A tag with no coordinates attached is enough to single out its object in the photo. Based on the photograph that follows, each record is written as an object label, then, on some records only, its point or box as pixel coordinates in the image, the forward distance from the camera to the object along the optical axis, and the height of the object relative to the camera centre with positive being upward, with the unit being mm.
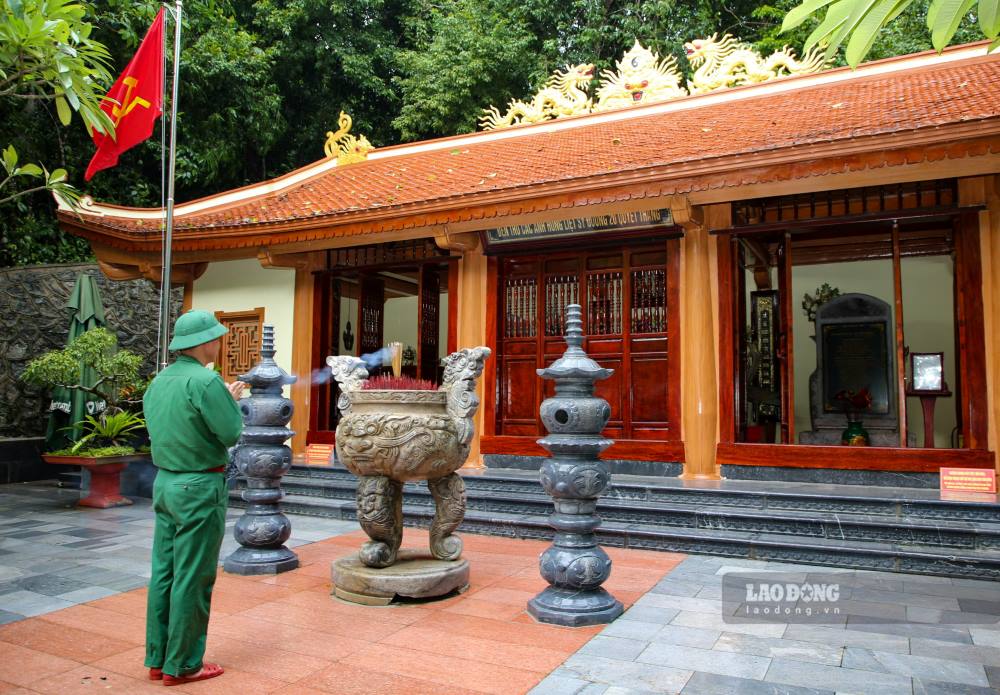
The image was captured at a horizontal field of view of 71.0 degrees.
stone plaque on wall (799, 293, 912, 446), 9305 +378
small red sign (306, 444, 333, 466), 7840 -685
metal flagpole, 6730 +1644
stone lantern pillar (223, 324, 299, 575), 4770 -552
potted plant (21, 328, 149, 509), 7371 -197
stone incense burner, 4062 -356
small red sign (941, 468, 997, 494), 5383 -687
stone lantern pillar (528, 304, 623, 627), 3705 -553
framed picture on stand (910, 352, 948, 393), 7047 +192
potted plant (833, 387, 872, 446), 8847 -151
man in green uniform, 2869 -459
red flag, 7340 +3067
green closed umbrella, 8656 +760
